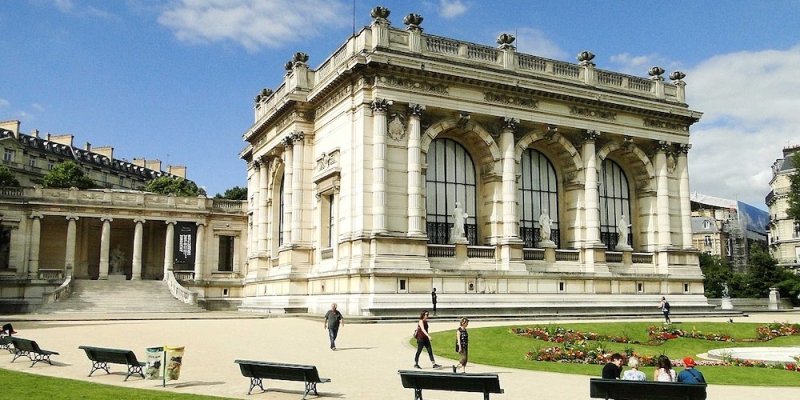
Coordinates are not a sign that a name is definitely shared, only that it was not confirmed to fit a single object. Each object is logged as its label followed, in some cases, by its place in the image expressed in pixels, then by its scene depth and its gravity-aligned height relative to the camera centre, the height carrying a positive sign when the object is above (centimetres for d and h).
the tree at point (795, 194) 7588 +1139
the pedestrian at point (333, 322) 2500 -93
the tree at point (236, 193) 11138 +1596
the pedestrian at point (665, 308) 3887 -54
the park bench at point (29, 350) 1970 -160
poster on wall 6519 +474
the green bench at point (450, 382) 1340 -163
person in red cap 1325 -142
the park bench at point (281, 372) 1500 -165
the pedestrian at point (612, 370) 1418 -143
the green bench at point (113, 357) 1714 -156
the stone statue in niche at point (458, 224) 4594 +468
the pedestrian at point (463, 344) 1952 -129
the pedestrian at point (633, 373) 1359 -143
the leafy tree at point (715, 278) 8169 +236
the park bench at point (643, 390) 1220 -160
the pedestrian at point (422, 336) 2053 -114
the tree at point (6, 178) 8012 +1293
